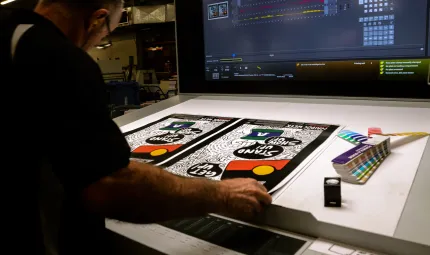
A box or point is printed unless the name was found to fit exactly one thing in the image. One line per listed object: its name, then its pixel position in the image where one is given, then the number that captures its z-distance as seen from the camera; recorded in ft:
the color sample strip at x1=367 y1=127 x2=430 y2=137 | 3.56
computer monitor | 4.55
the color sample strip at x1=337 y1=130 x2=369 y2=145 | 3.46
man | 2.14
